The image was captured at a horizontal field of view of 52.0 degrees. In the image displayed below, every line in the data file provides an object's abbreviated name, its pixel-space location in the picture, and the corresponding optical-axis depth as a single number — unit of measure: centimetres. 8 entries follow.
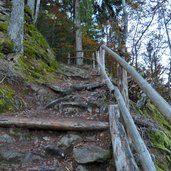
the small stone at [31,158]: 188
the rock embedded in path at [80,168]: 181
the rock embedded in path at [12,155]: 188
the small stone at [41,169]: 176
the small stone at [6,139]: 209
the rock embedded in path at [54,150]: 196
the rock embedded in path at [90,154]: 182
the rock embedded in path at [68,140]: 201
